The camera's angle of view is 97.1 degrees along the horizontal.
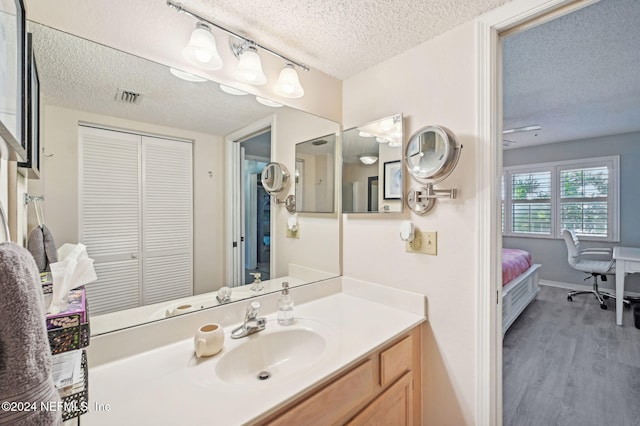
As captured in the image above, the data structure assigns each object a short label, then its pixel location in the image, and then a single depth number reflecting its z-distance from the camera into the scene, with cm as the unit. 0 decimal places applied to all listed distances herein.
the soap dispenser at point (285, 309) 133
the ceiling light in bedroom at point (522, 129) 377
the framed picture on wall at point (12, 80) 54
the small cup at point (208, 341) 101
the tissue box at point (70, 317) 59
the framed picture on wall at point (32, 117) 73
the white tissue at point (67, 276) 67
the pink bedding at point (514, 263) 297
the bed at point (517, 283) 289
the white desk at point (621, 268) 308
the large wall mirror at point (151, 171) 97
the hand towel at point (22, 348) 33
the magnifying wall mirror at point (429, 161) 127
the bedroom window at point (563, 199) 416
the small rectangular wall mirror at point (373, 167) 152
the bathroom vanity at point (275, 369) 77
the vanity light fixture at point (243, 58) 112
